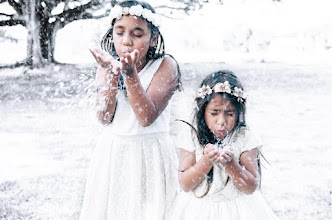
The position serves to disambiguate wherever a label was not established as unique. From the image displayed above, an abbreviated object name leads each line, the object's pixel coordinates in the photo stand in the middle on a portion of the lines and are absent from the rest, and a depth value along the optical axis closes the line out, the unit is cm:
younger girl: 167
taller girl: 176
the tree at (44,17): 529
